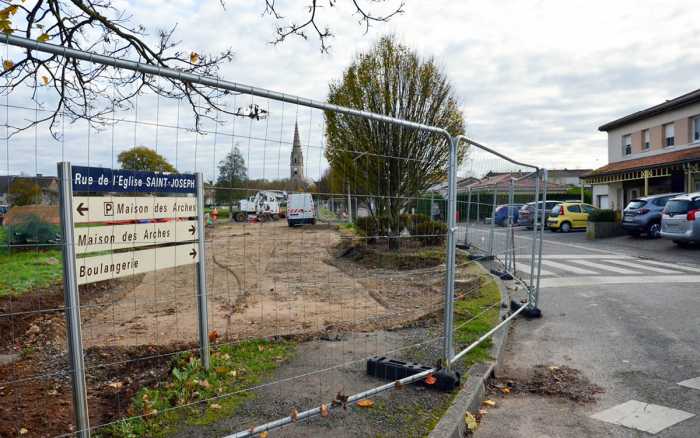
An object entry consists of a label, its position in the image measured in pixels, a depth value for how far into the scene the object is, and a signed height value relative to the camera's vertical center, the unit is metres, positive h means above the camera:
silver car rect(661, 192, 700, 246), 16.36 -0.52
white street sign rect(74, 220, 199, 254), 3.27 -0.22
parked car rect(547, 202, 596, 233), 26.92 -0.71
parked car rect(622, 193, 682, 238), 20.73 -0.47
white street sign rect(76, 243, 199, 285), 3.30 -0.42
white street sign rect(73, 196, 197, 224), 3.28 -0.03
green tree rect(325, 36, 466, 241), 14.33 +3.65
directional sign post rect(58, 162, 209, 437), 3.12 -0.18
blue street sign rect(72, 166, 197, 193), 3.27 +0.16
